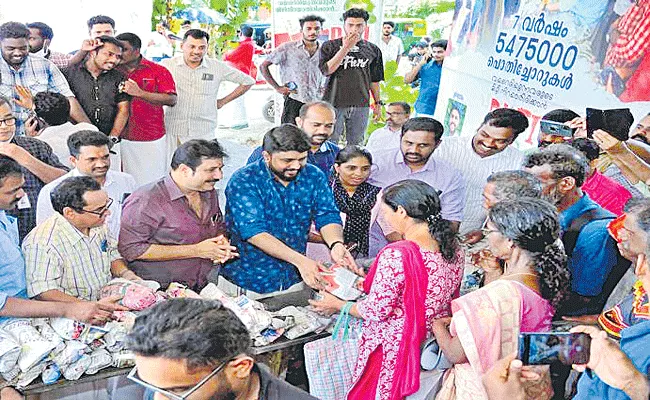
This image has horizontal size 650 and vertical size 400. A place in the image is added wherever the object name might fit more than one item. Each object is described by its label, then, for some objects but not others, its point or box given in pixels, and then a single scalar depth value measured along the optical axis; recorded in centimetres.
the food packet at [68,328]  232
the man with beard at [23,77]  421
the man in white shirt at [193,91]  545
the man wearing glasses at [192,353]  150
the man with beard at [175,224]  284
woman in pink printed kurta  242
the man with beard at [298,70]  631
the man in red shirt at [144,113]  498
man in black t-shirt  614
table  222
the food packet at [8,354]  216
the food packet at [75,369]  224
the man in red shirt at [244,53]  853
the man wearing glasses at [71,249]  244
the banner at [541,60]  381
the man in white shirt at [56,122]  388
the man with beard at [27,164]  331
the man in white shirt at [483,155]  381
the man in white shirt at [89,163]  309
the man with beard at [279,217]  300
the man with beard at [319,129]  378
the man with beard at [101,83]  459
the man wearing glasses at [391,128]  508
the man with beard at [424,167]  367
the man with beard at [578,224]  280
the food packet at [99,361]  229
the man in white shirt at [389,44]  914
